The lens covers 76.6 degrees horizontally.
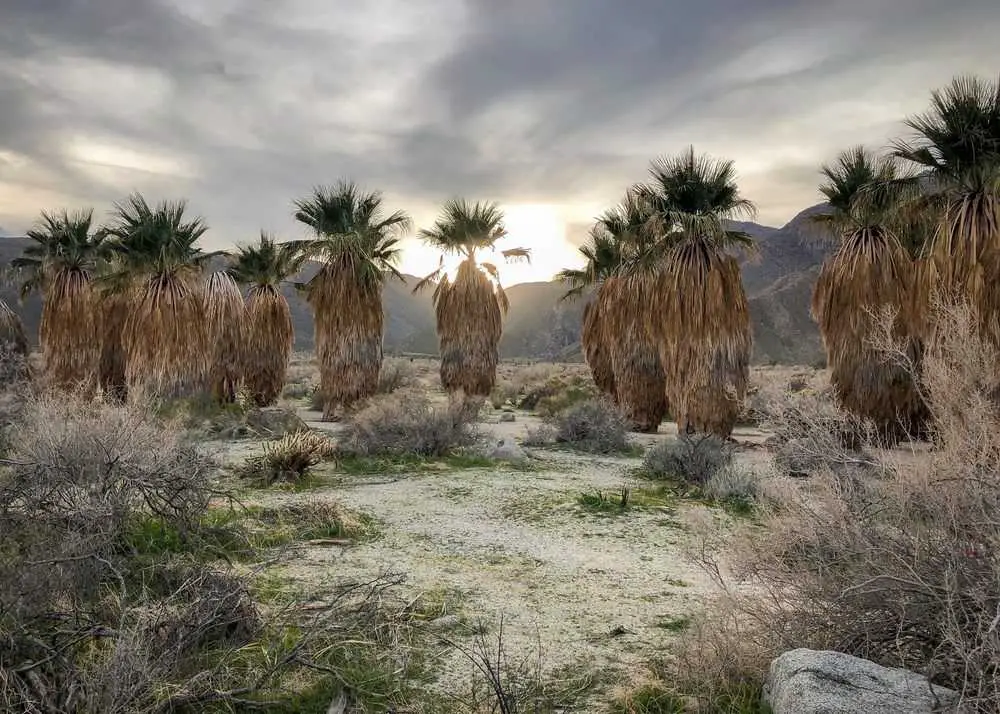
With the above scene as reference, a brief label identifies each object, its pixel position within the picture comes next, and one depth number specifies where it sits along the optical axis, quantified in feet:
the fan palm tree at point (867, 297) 44.86
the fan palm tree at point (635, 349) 63.21
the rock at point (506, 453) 43.07
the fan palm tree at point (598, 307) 73.20
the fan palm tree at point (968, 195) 35.63
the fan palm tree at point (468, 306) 74.08
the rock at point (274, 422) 50.91
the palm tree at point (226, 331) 74.33
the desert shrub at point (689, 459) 35.59
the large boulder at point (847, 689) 8.80
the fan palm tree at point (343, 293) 66.64
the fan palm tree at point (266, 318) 77.36
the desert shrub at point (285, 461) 33.30
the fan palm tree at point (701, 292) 48.98
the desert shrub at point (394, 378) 96.00
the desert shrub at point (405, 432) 42.13
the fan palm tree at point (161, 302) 60.08
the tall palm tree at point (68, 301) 68.59
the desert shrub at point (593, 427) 49.78
